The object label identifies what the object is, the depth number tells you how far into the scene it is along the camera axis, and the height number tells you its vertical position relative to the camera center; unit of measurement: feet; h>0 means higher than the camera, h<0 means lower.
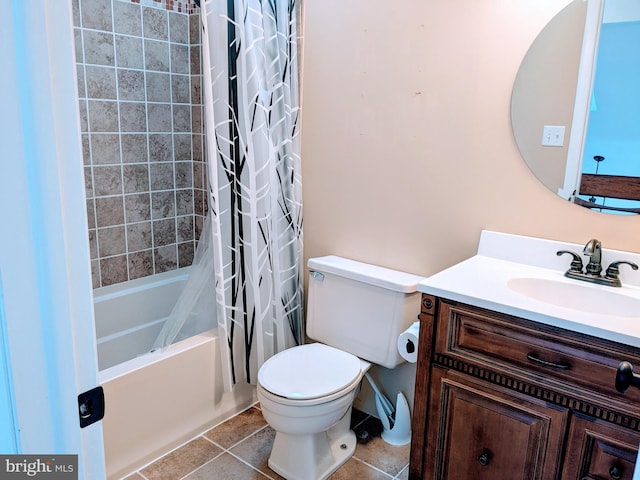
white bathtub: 6.34 -3.47
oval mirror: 5.26 +0.43
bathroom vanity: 4.33 -2.14
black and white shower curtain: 6.61 -0.51
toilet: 6.12 -2.96
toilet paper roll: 6.16 -2.47
